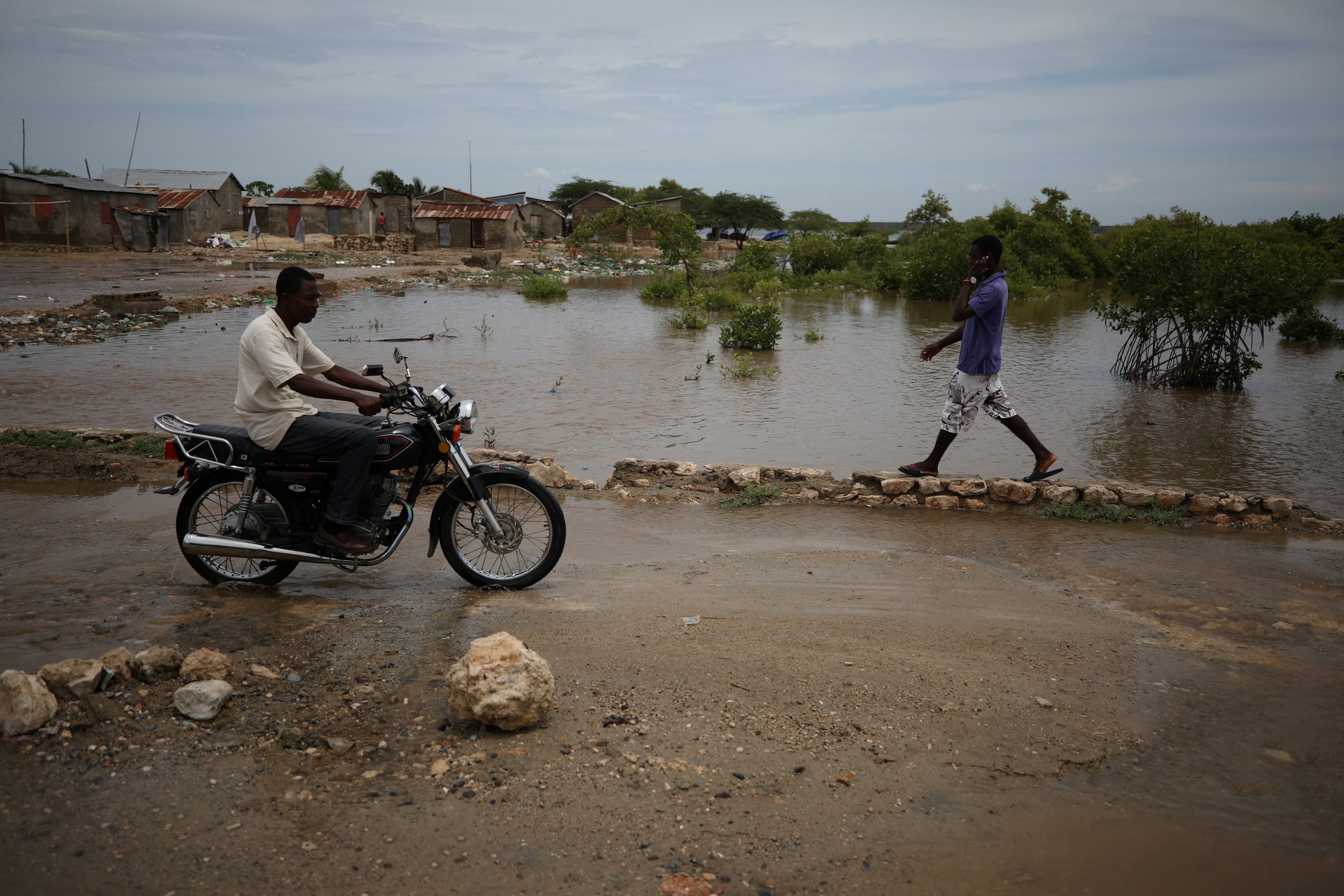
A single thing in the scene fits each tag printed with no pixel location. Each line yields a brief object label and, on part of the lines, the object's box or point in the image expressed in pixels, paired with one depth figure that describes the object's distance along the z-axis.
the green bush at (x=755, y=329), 17.73
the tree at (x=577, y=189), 88.19
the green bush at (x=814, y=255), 40.78
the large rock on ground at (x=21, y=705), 2.74
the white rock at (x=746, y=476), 7.16
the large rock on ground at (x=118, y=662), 3.15
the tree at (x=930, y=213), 44.25
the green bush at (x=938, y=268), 29.55
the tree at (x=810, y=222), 85.75
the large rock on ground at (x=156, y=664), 3.18
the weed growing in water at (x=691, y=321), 21.81
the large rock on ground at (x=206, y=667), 3.19
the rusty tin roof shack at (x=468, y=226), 55.16
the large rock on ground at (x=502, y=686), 2.90
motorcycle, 4.42
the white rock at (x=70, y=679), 2.94
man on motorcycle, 4.24
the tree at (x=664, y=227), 28.78
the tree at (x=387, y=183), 70.19
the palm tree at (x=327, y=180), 64.69
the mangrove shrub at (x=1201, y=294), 13.13
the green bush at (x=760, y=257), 39.72
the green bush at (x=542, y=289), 29.80
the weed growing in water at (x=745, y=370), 14.68
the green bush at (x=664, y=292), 31.02
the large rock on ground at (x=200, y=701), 2.97
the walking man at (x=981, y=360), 6.79
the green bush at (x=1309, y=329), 19.41
